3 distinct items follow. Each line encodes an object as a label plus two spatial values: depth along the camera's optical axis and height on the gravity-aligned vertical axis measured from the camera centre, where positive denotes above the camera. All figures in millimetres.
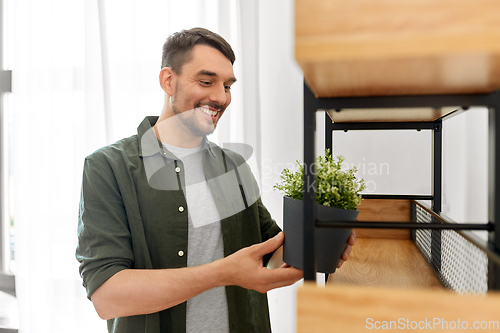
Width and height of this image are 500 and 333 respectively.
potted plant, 599 -85
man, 850 -165
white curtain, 1534 +257
